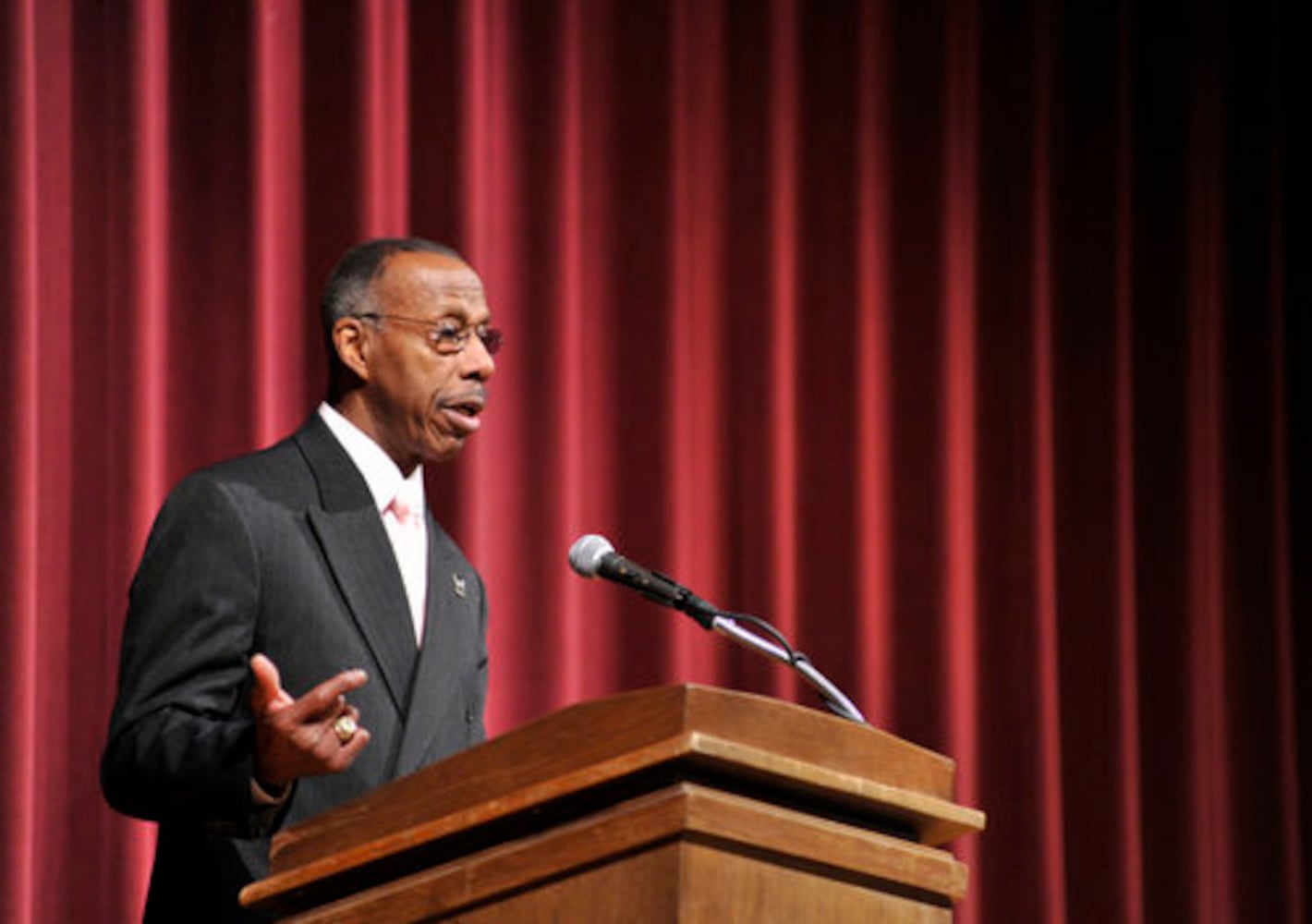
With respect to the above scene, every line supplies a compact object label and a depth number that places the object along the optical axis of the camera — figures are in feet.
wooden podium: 17.20
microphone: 18.72
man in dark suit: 18.11
